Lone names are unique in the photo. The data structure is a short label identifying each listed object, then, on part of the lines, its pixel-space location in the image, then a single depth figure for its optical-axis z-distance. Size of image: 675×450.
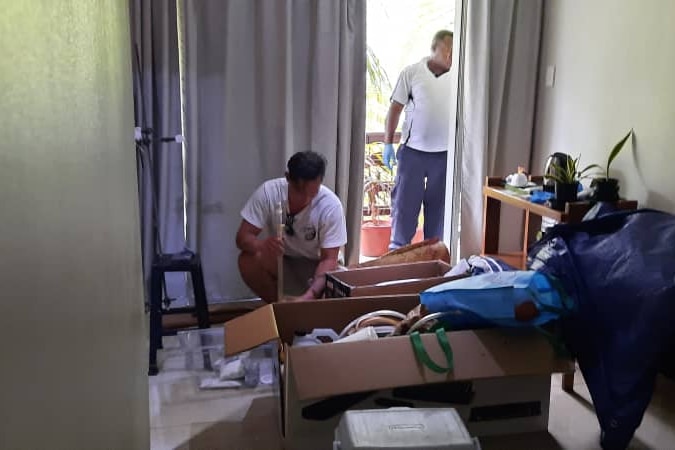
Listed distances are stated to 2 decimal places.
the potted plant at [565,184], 2.61
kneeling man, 3.02
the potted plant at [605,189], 2.58
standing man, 3.90
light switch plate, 3.43
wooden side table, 2.82
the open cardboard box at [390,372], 1.96
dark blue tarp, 1.90
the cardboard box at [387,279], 2.71
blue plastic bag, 2.07
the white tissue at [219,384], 2.49
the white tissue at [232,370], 2.54
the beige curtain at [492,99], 3.52
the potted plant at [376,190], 4.47
